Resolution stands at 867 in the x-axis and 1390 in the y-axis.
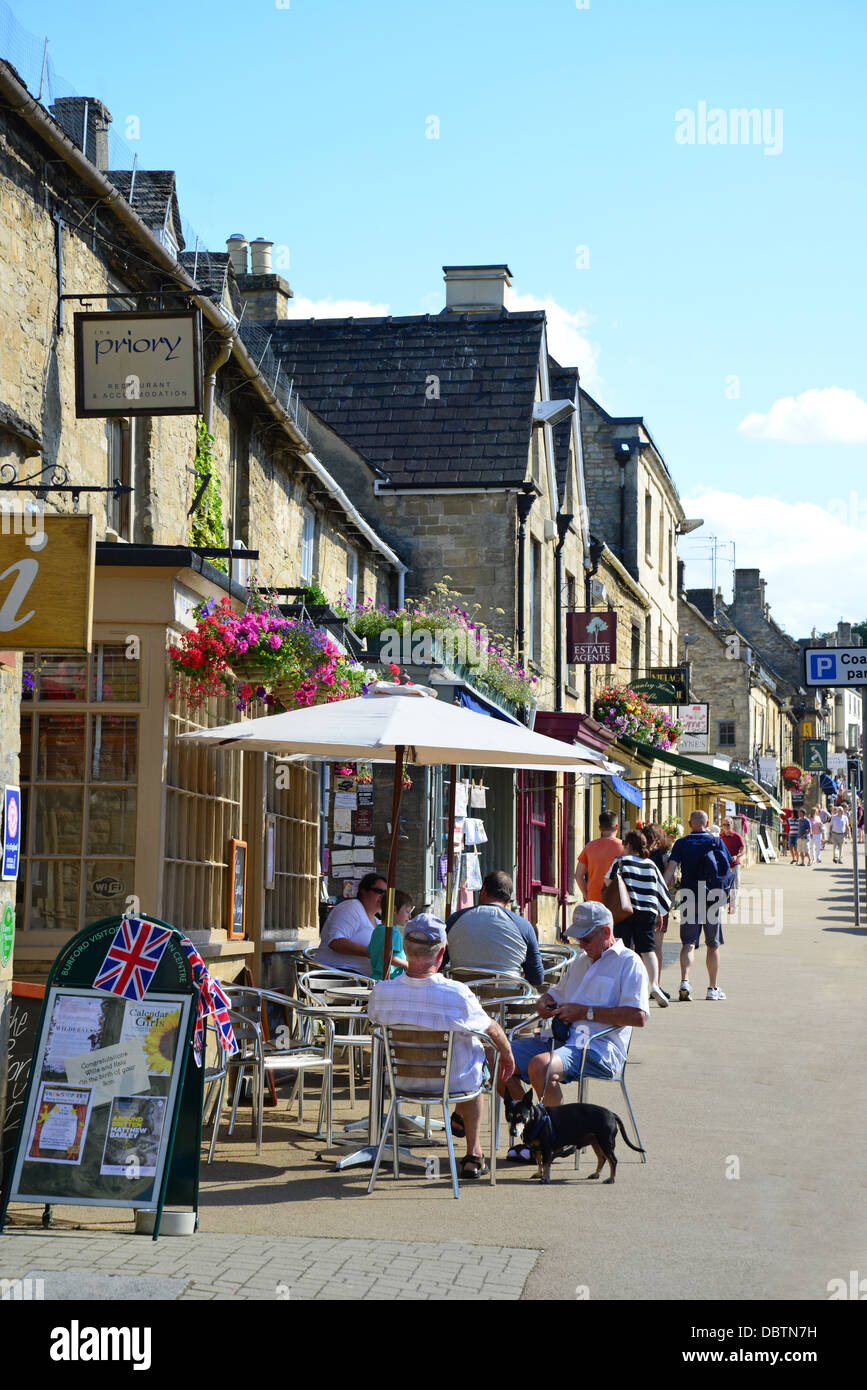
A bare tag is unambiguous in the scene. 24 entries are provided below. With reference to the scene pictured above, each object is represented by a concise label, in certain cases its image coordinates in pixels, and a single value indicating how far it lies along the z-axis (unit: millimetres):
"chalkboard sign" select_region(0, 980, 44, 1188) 6676
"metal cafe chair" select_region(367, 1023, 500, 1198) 7391
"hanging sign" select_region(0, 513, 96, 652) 6133
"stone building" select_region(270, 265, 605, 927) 20250
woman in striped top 13500
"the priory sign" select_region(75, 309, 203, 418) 9383
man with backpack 14641
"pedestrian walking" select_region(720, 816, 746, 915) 22391
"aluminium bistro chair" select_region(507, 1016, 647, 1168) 8080
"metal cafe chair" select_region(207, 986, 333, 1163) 7941
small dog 7418
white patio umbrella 8008
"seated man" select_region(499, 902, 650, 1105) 8078
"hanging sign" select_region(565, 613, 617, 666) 24078
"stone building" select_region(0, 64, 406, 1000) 8891
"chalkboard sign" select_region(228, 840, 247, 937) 10539
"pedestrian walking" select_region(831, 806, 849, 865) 46000
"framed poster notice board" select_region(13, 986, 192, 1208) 6195
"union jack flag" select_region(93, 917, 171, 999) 6473
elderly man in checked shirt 7461
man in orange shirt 14555
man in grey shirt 9352
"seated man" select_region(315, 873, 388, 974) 10391
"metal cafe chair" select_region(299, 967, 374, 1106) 8297
